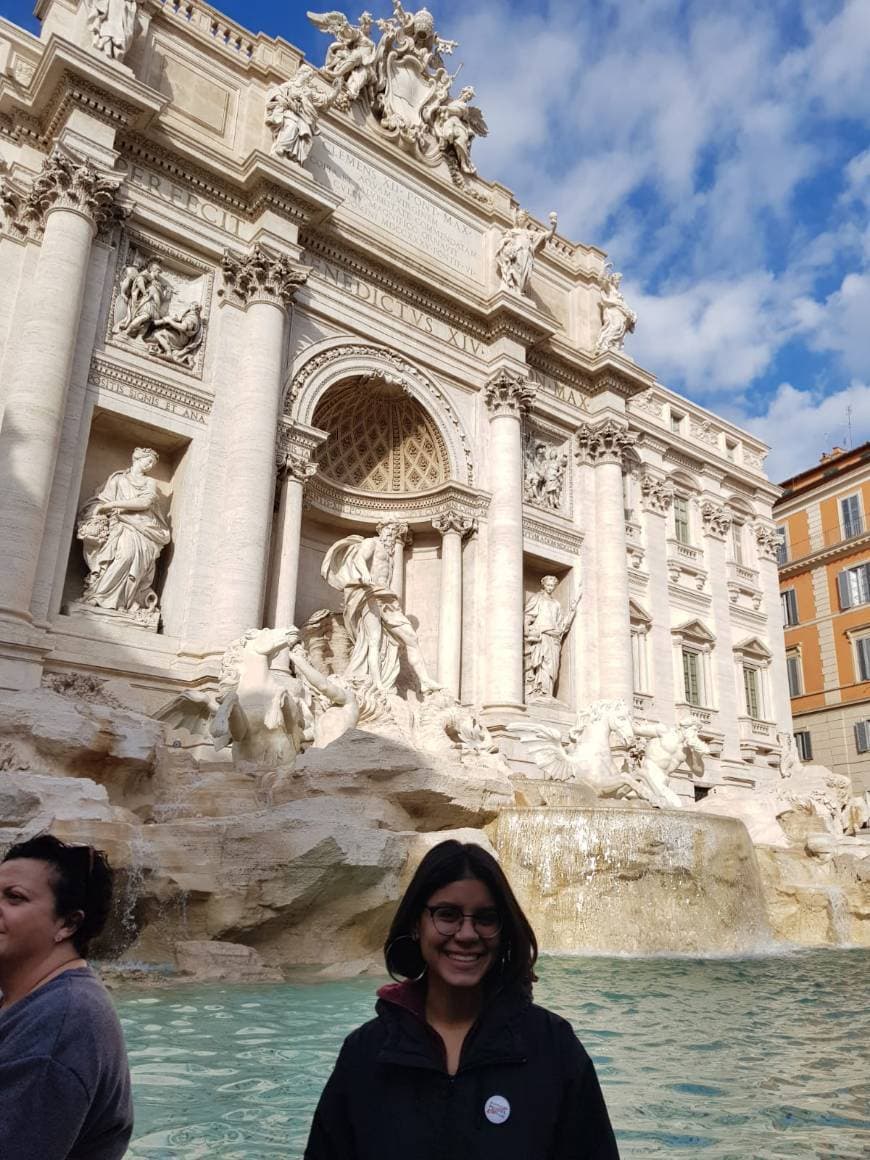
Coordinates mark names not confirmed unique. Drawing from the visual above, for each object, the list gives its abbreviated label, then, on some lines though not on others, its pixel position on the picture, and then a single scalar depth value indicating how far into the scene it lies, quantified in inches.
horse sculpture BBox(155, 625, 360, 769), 449.7
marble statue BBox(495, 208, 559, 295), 847.1
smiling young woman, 66.4
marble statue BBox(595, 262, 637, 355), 928.3
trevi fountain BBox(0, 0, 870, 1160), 261.4
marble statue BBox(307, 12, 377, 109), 789.2
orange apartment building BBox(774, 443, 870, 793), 1212.5
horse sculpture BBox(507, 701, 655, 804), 577.6
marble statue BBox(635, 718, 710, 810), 608.1
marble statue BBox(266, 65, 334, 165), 692.7
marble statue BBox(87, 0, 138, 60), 623.8
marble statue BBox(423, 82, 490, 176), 864.3
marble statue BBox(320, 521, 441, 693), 665.0
